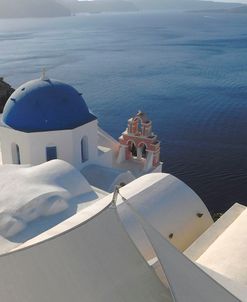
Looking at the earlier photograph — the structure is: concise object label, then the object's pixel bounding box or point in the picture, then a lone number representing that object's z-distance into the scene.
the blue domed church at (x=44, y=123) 21.55
